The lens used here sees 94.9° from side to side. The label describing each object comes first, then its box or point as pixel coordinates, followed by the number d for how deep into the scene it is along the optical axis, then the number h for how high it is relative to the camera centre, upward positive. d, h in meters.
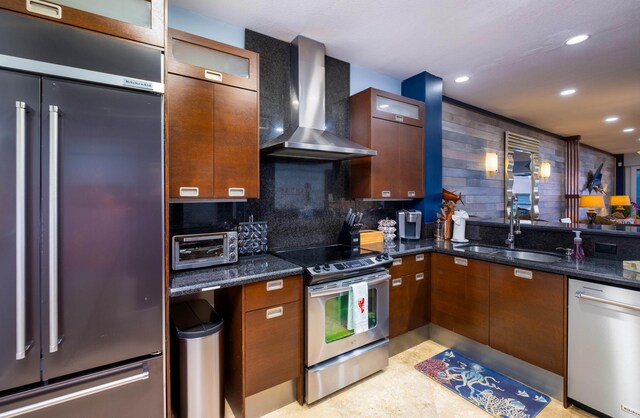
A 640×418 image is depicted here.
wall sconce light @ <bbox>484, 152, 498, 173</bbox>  4.50 +0.70
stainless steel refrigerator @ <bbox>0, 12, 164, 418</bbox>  1.14 -0.07
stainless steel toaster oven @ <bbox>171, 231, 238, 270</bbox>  1.85 -0.27
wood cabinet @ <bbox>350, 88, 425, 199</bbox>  2.87 +0.67
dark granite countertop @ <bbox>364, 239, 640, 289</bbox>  1.74 -0.40
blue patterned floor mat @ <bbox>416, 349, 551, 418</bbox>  1.95 -1.33
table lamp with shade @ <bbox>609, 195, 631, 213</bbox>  5.38 +0.11
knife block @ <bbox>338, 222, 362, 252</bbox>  2.73 -0.26
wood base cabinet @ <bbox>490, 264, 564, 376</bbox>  1.99 -0.79
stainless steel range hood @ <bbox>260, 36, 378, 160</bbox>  2.47 +0.94
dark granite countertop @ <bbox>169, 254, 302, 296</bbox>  1.61 -0.41
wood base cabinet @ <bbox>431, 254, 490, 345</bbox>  2.43 -0.78
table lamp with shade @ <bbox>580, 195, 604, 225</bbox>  5.20 +0.10
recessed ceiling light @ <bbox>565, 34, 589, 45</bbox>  2.54 +1.48
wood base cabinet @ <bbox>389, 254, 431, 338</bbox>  2.56 -0.78
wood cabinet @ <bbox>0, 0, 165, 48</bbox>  1.22 +0.87
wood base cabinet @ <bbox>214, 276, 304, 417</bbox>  1.79 -0.82
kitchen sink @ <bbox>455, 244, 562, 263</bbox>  2.59 -0.42
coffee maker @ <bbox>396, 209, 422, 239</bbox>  3.17 -0.18
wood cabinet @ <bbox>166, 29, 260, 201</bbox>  1.84 +0.57
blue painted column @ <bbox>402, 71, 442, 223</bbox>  3.34 +0.81
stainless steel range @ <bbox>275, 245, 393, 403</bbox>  1.99 -0.82
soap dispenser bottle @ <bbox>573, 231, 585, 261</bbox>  2.21 -0.32
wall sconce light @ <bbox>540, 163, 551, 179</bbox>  5.55 +0.70
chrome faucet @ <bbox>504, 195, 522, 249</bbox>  2.72 -0.23
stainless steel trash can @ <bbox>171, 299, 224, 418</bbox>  1.68 -0.93
